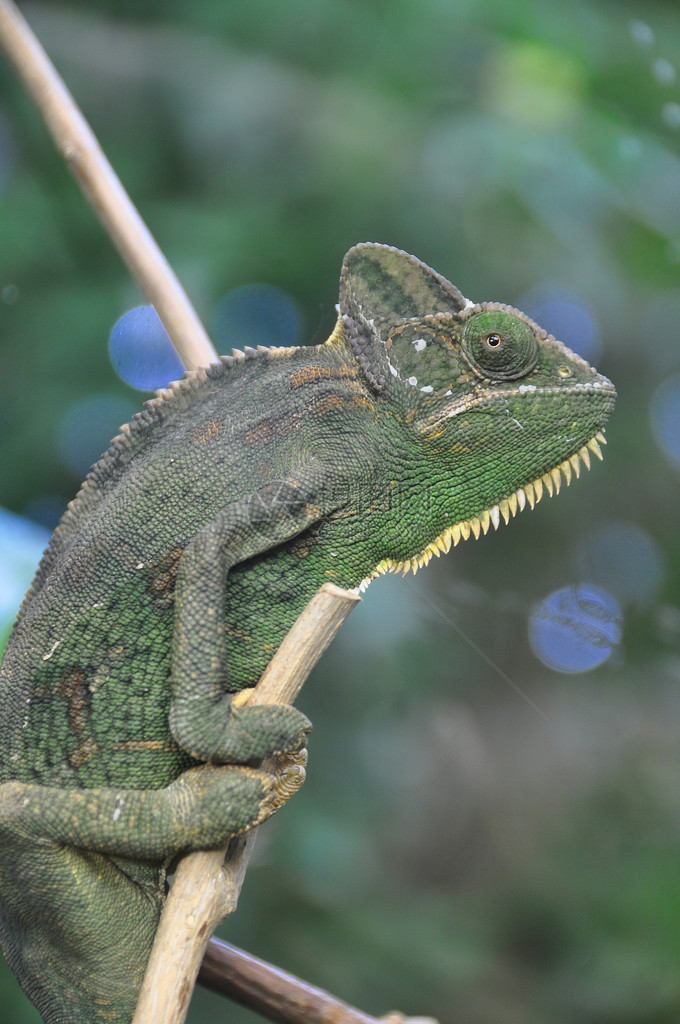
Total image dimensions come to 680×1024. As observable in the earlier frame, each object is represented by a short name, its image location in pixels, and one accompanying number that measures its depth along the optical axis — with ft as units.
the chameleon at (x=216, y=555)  4.91
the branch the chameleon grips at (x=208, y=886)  4.86
